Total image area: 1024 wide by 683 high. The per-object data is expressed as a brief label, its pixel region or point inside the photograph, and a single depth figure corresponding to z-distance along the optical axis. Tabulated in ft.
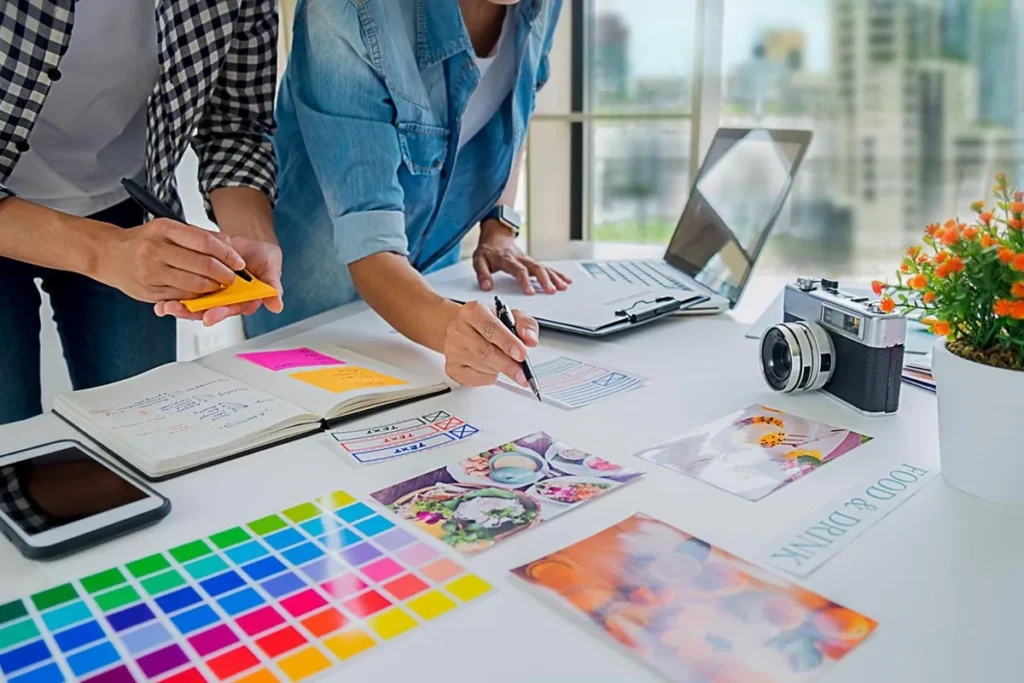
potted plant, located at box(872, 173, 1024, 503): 1.99
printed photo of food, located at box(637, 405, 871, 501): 2.27
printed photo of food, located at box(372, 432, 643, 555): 2.05
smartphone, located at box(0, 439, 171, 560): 1.98
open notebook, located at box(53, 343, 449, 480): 2.46
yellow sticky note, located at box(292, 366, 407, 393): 2.86
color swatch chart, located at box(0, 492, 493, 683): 1.58
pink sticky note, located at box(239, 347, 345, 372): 3.14
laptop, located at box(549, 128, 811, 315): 3.84
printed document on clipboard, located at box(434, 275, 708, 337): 3.56
